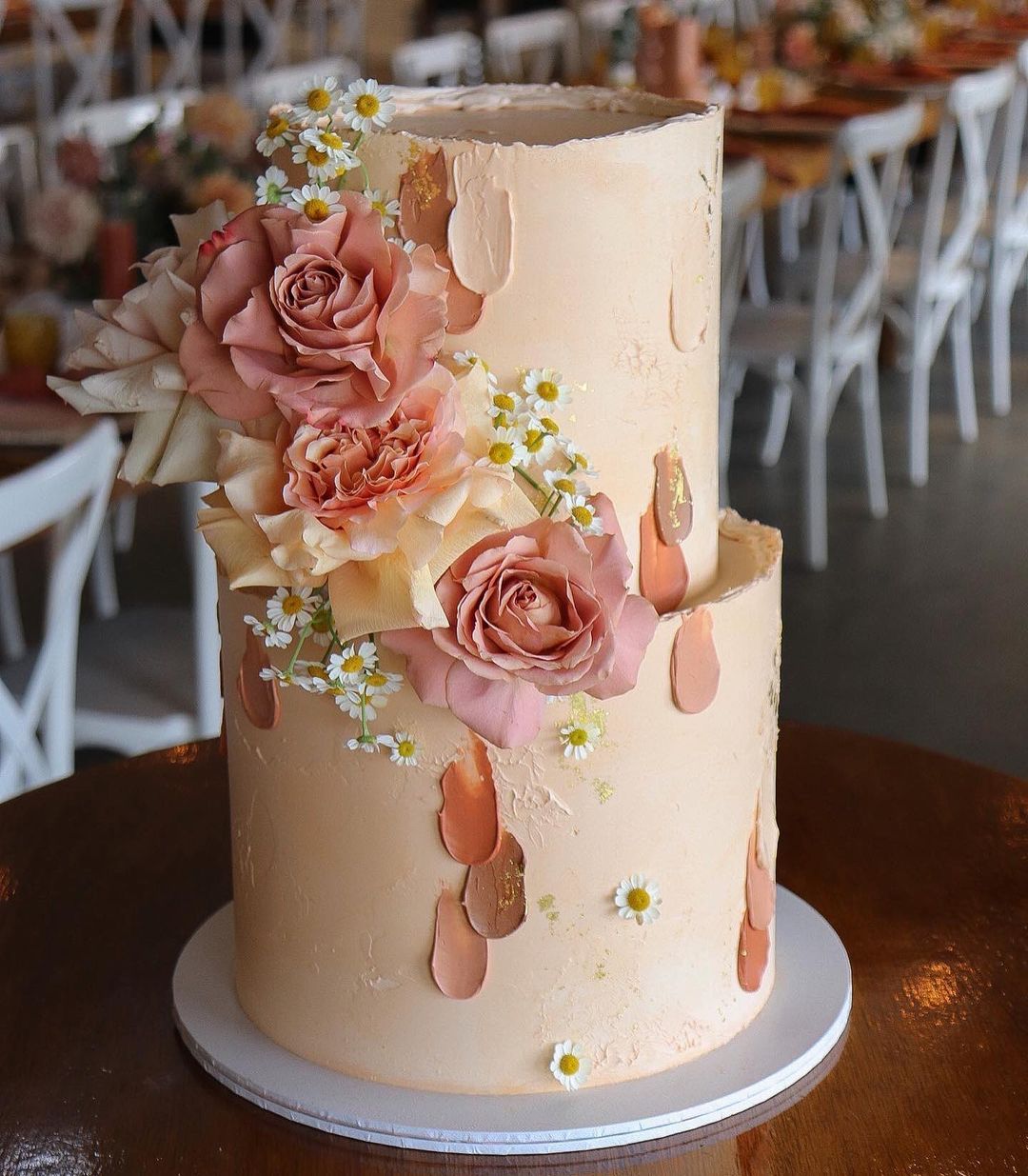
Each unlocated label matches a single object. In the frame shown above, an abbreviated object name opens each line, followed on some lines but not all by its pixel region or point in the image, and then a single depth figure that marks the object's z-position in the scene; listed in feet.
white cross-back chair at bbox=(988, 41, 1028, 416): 14.26
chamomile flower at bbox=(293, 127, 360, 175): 2.42
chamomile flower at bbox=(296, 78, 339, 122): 2.43
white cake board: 2.69
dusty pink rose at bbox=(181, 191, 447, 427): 2.32
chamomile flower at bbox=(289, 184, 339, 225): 2.40
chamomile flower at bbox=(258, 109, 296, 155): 2.50
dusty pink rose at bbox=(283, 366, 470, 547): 2.32
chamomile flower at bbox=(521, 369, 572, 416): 2.49
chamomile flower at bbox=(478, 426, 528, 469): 2.43
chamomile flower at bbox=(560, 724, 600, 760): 2.64
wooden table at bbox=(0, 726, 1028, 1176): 2.67
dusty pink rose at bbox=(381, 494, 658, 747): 2.41
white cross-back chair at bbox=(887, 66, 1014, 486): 12.69
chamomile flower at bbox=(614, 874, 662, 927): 2.75
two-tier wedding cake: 2.36
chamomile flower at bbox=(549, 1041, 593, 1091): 2.78
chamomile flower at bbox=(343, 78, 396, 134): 2.43
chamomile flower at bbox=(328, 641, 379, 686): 2.55
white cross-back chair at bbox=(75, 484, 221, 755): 6.67
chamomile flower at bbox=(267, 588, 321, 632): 2.55
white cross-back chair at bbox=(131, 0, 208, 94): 18.45
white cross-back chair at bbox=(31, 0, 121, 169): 17.19
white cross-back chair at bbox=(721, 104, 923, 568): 11.16
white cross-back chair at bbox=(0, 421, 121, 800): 4.97
